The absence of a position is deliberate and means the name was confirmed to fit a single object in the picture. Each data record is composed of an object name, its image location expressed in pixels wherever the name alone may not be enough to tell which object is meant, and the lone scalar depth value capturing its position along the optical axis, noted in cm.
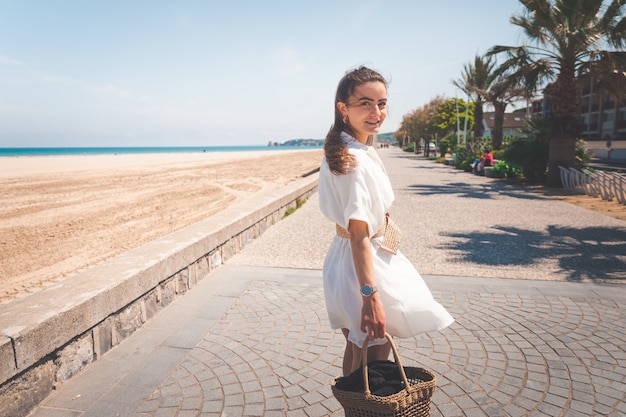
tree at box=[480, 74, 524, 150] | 1504
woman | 156
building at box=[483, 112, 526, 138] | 7956
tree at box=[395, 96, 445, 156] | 4569
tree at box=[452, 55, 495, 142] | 2923
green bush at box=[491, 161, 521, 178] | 1716
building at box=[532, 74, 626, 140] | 4456
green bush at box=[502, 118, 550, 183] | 1527
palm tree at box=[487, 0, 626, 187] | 1255
